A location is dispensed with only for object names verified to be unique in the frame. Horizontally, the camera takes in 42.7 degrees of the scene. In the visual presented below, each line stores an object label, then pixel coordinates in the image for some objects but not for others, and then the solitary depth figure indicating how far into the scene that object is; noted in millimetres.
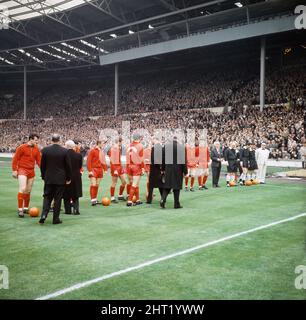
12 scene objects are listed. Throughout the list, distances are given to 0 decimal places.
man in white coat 17922
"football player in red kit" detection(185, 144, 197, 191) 15509
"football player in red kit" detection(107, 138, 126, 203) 12070
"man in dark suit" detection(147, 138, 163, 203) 11586
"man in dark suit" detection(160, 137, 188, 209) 11086
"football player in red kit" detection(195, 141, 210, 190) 16016
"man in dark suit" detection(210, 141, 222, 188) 16516
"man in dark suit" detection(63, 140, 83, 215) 10156
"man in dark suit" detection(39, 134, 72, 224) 8656
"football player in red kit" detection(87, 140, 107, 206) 11570
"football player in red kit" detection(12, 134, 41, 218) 9797
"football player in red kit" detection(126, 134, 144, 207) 11492
